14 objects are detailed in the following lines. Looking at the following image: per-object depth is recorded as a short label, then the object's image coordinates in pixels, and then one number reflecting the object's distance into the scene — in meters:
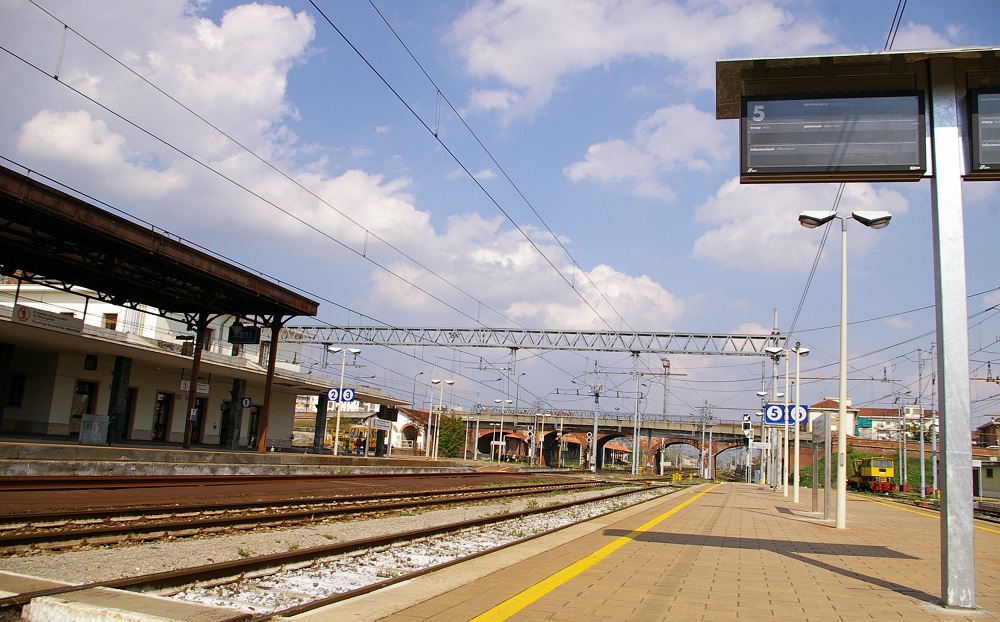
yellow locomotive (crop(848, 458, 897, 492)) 59.97
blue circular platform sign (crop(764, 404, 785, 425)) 29.80
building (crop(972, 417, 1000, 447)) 95.25
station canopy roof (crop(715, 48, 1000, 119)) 8.53
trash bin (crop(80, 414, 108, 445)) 25.41
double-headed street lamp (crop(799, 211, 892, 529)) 15.77
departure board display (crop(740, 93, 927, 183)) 8.93
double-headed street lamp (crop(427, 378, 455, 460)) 56.16
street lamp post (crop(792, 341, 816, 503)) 25.70
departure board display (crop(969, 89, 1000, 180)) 8.42
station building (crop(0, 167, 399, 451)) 21.45
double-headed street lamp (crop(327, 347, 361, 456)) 37.41
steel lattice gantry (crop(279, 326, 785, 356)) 46.72
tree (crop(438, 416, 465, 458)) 72.75
